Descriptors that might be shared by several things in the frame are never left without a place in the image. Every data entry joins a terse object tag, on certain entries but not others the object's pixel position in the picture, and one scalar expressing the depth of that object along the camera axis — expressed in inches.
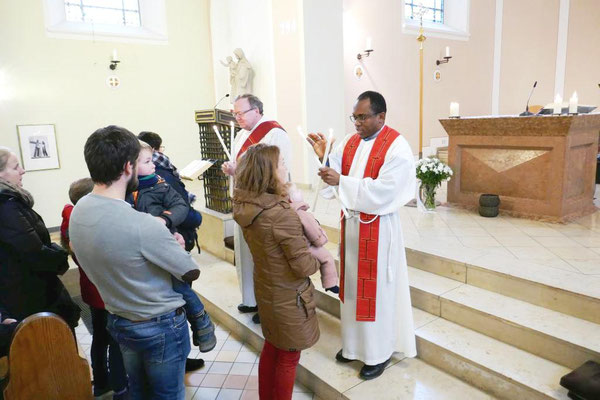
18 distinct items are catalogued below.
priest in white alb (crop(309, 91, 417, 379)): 98.0
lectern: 190.4
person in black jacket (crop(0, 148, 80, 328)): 86.4
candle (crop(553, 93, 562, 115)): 171.6
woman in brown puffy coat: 79.0
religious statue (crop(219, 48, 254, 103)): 289.0
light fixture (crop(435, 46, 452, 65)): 350.8
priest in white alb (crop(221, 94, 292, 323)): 127.9
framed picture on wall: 270.4
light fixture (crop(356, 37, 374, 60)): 307.0
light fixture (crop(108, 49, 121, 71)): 290.3
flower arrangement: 193.5
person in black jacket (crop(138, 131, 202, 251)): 108.2
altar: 172.9
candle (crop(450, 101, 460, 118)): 201.7
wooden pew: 57.1
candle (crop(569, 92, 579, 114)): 164.6
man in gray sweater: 60.6
